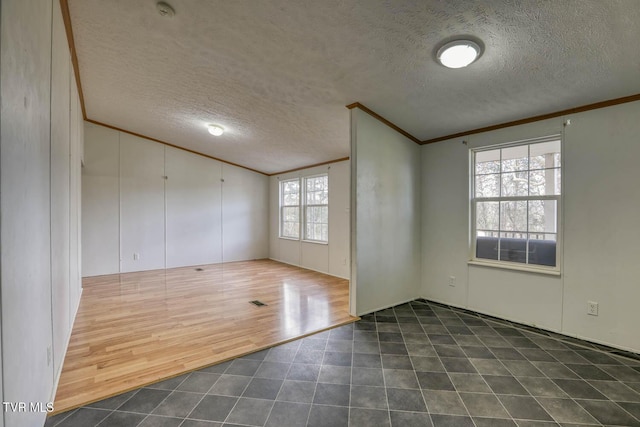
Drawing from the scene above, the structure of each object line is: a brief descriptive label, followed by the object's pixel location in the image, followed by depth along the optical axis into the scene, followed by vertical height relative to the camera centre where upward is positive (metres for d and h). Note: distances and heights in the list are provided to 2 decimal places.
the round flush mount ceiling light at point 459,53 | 2.12 +1.23
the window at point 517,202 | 3.09 +0.11
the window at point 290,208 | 6.96 +0.07
